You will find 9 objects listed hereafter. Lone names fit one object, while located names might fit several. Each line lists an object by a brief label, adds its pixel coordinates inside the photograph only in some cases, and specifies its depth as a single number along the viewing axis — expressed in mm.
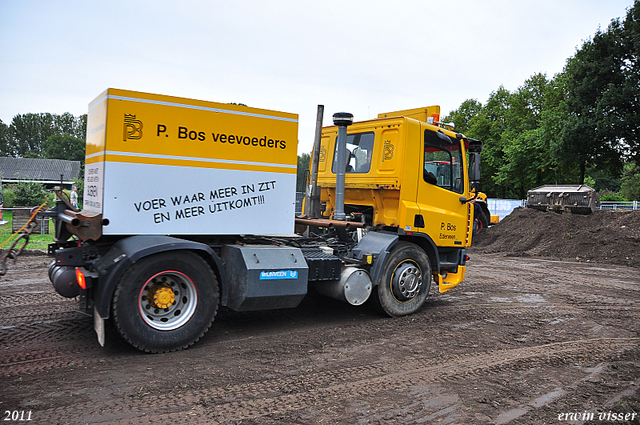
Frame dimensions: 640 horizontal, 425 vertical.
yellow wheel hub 4891
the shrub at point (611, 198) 41206
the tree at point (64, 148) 77188
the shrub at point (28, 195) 26531
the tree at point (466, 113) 49444
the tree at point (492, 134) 42312
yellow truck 4777
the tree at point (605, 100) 26359
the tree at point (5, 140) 86688
